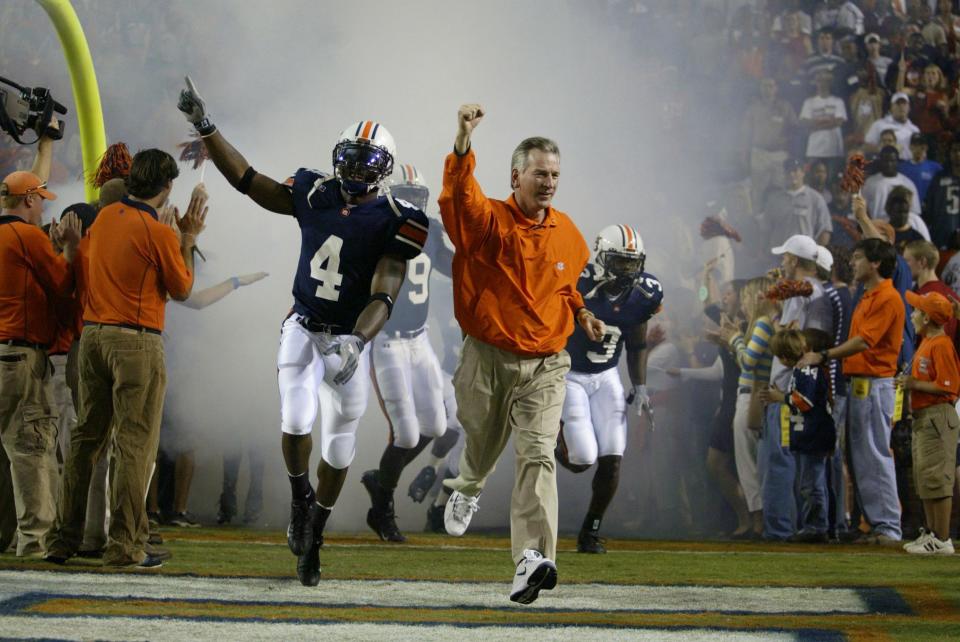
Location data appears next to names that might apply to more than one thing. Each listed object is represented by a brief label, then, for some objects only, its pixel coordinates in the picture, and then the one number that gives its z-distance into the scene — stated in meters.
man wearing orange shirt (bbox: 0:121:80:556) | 10.80
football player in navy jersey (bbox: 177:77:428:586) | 9.50
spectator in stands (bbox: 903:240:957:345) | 16.55
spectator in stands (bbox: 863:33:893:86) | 21.25
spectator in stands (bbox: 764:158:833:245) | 19.48
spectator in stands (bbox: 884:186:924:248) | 19.36
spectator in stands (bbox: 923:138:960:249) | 20.02
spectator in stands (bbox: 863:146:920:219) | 20.04
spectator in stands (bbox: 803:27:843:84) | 20.72
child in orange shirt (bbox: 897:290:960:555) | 14.51
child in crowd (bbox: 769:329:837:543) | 16.73
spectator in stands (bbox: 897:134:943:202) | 20.30
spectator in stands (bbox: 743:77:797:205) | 19.83
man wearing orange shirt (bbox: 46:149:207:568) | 9.90
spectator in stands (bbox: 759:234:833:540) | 17.00
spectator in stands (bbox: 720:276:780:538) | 17.61
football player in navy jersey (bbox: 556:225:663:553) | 14.07
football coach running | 8.66
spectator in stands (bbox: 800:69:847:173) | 20.27
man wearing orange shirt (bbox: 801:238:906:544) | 15.91
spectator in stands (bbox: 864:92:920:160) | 20.66
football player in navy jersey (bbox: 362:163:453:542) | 15.30
